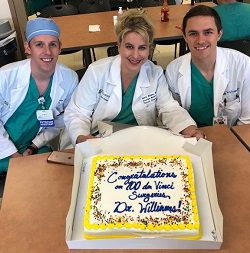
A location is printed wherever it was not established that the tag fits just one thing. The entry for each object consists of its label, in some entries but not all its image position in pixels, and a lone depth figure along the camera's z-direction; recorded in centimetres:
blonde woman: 158
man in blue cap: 173
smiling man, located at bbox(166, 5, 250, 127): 165
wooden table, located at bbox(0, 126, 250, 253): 91
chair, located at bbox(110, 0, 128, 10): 401
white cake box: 86
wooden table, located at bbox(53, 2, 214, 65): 247
